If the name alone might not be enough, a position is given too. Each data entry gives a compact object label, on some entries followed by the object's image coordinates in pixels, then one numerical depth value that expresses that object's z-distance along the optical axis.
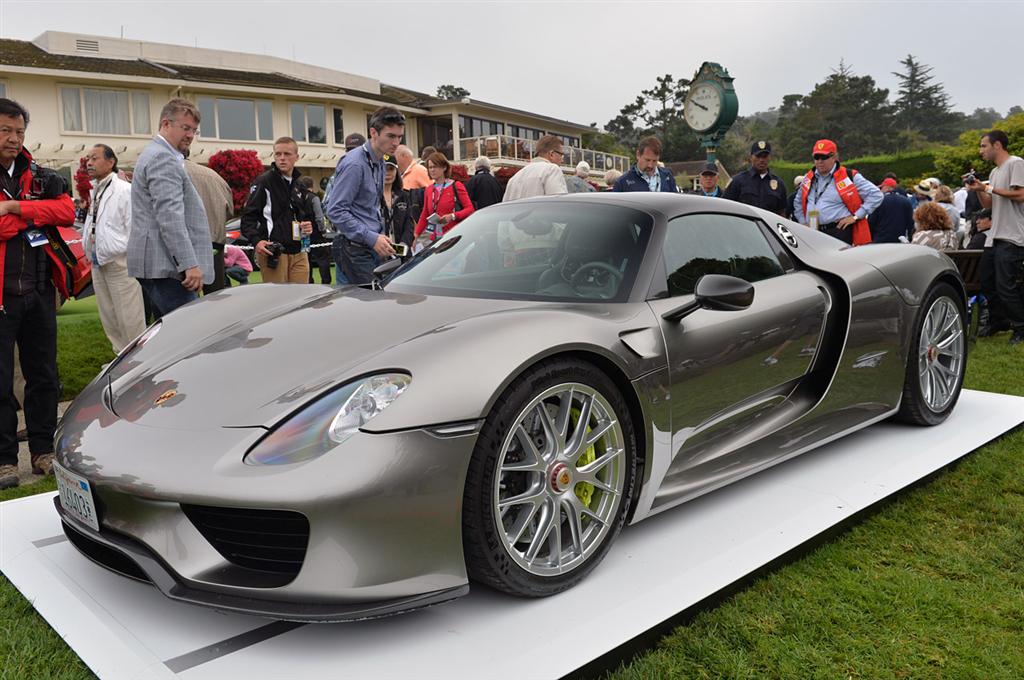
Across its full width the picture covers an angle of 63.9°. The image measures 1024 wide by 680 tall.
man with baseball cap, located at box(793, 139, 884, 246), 7.47
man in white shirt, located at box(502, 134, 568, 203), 7.34
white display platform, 2.20
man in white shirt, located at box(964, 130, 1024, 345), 7.37
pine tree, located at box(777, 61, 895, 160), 80.44
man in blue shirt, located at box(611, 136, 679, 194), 7.54
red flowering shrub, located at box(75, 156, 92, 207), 7.82
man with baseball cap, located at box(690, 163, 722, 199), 9.58
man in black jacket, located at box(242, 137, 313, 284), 6.80
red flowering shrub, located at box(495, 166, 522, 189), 36.43
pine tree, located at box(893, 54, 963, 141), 92.88
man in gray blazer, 4.75
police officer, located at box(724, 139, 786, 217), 8.07
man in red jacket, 4.12
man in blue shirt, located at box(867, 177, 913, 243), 8.64
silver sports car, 2.15
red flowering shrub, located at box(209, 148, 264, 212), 28.14
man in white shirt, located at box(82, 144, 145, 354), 6.26
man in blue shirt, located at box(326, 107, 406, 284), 5.55
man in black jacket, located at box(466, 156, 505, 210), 9.24
